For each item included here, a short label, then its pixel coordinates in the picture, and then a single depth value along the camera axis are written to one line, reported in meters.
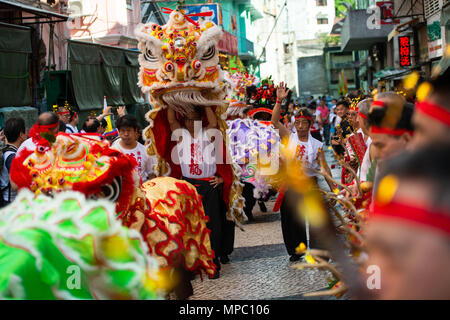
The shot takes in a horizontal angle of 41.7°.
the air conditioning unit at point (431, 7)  16.17
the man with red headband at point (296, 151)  6.66
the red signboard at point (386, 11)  20.75
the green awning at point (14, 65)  11.39
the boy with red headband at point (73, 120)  9.60
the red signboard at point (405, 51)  20.50
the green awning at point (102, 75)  14.80
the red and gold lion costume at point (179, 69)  5.47
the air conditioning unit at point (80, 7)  19.34
